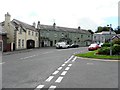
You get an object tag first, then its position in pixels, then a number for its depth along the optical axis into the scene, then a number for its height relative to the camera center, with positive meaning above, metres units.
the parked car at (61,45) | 32.89 -0.67
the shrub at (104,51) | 14.28 -1.07
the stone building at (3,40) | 23.48 +0.59
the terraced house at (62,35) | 40.39 +2.73
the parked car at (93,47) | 24.59 -0.96
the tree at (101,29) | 72.28 +8.39
